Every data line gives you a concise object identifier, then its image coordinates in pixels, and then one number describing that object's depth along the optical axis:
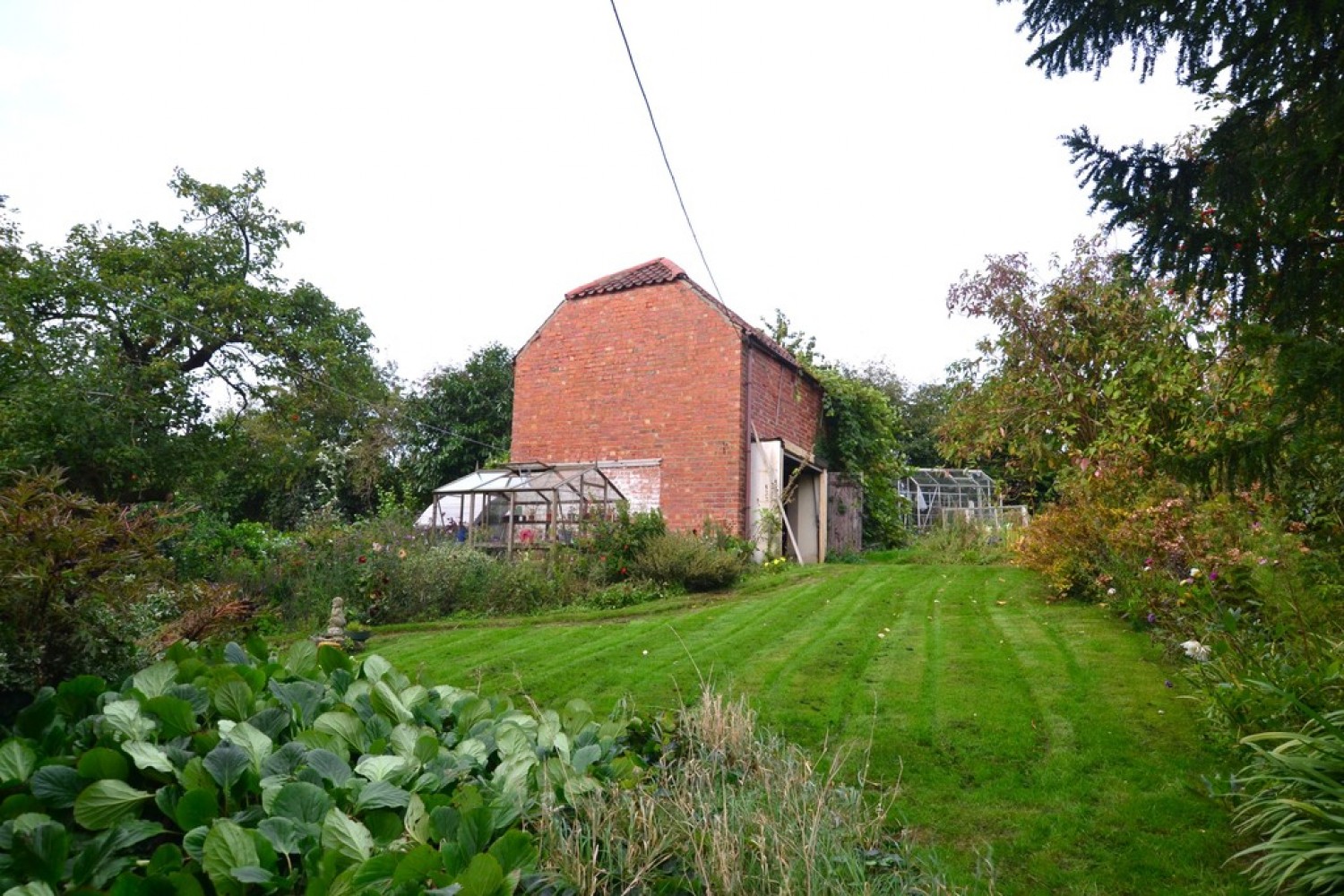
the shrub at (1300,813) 2.48
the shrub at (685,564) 11.01
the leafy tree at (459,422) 23.75
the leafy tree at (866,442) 17.95
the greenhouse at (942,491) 26.75
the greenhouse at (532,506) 13.01
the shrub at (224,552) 10.16
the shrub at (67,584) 2.45
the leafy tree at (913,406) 32.47
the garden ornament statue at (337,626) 6.11
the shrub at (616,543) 11.32
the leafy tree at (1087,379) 7.02
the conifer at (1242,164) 2.92
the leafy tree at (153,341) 12.01
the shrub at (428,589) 9.60
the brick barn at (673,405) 14.21
